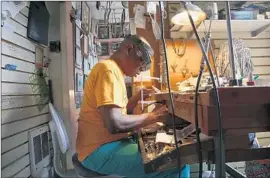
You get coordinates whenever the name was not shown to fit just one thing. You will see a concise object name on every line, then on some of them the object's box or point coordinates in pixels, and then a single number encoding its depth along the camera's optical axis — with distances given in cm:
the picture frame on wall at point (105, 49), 392
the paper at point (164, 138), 101
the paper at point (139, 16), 251
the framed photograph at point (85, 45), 319
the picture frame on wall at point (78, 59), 281
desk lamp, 66
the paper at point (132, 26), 273
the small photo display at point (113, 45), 364
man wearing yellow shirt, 113
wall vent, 186
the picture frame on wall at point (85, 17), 321
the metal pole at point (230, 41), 91
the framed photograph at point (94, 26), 393
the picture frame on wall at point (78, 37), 285
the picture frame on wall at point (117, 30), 378
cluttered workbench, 69
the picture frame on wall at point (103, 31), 392
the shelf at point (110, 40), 358
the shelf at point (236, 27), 255
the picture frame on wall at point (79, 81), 287
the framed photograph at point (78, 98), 283
